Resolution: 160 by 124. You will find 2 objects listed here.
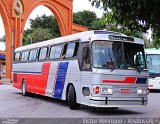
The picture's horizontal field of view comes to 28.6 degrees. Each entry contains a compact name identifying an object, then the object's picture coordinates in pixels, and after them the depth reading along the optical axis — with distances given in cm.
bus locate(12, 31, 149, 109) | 1030
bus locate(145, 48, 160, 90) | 2065
